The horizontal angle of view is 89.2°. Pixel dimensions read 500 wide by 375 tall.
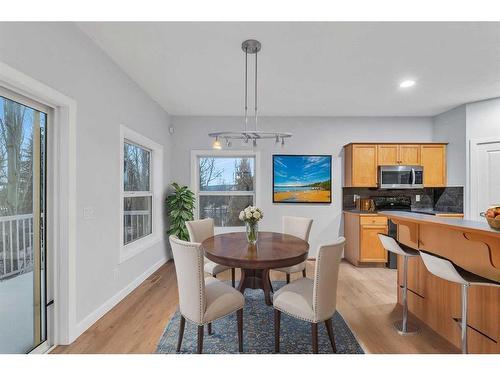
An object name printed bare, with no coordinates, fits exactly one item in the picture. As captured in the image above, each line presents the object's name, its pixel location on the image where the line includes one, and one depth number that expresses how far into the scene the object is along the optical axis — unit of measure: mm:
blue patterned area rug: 2047
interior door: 3820
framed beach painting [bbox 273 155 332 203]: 4648
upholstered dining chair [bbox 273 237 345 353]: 1821
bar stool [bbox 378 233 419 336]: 2295
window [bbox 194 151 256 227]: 4801
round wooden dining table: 2014
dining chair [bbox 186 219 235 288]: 2764
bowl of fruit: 1654
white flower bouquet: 2555
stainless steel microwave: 4293
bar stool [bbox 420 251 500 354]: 1609
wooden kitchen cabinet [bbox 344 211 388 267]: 4105
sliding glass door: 1719
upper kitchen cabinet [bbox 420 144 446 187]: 4355
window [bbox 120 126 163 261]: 3305
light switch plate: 2293
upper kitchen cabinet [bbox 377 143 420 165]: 4340
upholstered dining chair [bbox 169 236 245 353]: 1811
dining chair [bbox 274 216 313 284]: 3164
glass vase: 2574
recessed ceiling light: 3188
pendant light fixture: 2329
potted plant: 4180
